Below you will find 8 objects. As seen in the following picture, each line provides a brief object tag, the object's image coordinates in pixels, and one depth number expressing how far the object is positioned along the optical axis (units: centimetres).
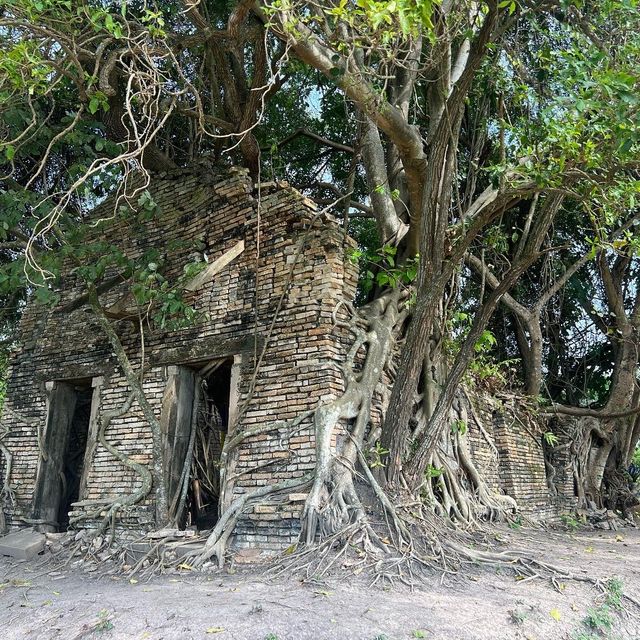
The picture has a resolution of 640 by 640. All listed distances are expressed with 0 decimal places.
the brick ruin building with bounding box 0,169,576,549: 661
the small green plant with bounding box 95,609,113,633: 414
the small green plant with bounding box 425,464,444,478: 723
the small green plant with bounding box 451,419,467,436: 859
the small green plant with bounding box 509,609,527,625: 437
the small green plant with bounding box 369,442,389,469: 652
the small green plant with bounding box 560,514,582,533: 1034
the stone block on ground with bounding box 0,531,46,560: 689
